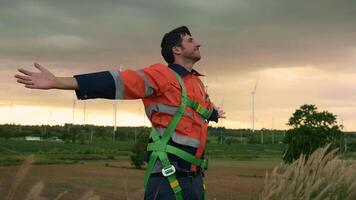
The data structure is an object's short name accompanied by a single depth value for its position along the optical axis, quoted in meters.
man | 3.85
